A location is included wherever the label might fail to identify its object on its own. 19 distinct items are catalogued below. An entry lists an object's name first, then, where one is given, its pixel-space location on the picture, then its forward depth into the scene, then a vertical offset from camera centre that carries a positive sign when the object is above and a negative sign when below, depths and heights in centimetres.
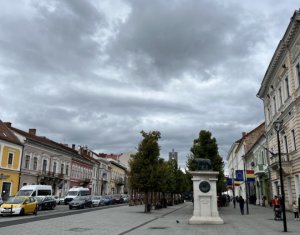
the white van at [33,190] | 2738 -140
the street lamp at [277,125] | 1263 +271
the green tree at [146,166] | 2370 +116
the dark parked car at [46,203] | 2529 -260
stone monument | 1443 -112
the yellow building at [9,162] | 3288 +207
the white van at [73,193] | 3488 -214
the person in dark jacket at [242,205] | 2121 -217
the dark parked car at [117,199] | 4449 -378
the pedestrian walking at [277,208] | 1629 -186
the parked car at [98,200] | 3566 -320
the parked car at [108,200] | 3962 -351
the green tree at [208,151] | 2786 +301
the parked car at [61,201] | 3682 -341
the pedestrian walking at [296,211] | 1602 -199
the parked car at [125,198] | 5057 -406
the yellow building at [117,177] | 6977 +30
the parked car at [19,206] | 1838 -216
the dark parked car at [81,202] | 2841 -283
